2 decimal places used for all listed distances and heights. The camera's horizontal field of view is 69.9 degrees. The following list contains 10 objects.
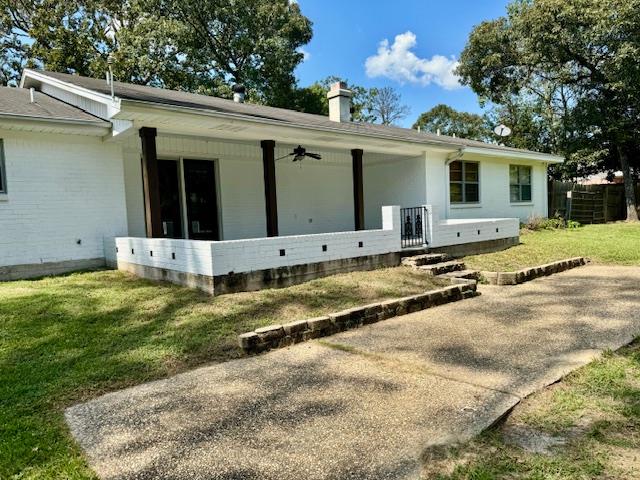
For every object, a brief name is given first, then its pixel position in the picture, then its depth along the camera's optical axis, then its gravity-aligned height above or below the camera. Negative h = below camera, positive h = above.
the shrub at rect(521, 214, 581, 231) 15.66 -0.66
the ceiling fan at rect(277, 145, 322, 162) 10.53 +1.43
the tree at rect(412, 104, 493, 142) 43.00 +8.52
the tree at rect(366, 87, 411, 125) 43.22 +10.09
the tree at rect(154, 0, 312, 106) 23.95 +9.47
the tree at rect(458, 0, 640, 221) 16.95 +6.12
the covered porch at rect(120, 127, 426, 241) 9.20 +0.76
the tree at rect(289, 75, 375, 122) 26.38 +6.96
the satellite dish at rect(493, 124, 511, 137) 18.05 +3.05
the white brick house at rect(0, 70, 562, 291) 7.31 +0.69
